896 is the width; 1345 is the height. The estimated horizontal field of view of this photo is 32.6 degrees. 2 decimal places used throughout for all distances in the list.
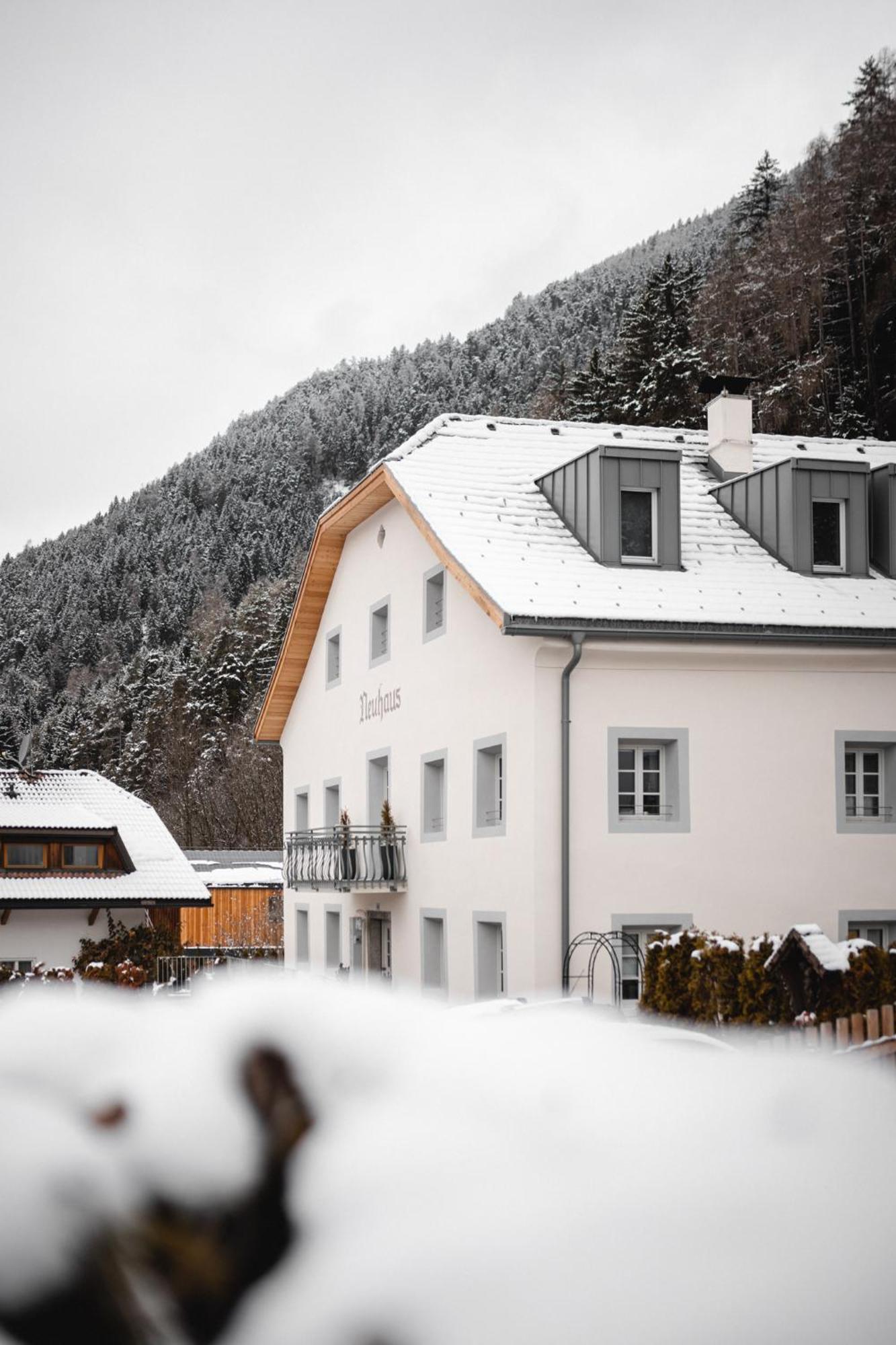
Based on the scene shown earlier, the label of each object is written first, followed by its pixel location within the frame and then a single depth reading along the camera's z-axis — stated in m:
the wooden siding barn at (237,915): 41.31
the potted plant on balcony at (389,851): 20.17
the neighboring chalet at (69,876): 31.50
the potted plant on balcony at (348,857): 20.31
